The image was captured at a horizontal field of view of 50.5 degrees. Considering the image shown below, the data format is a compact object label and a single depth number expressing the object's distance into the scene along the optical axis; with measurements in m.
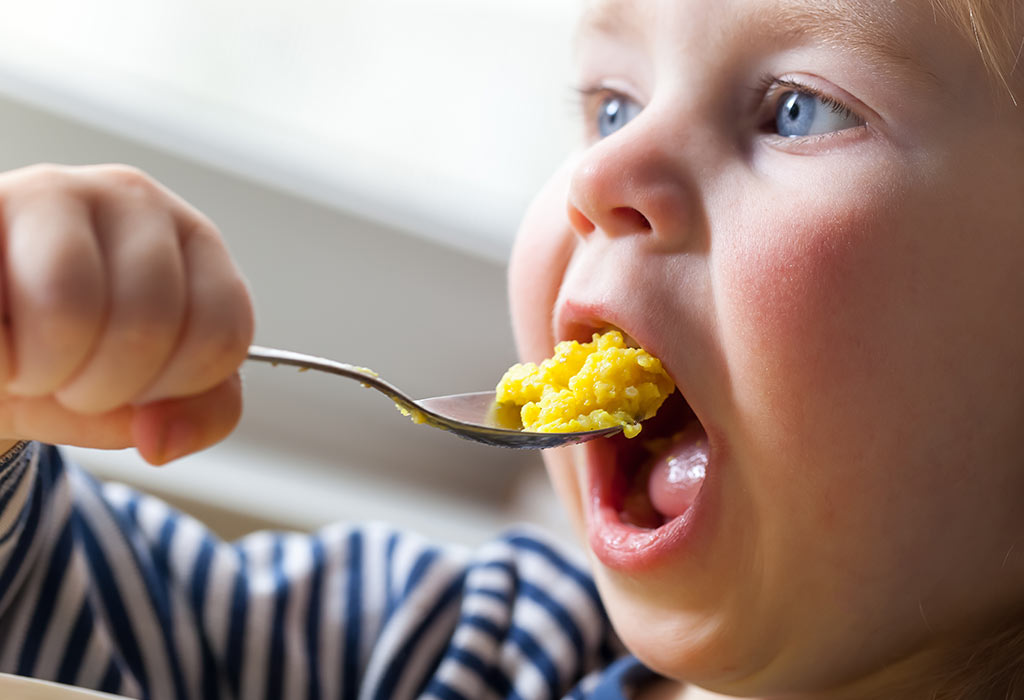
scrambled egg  0.59
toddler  0.50
